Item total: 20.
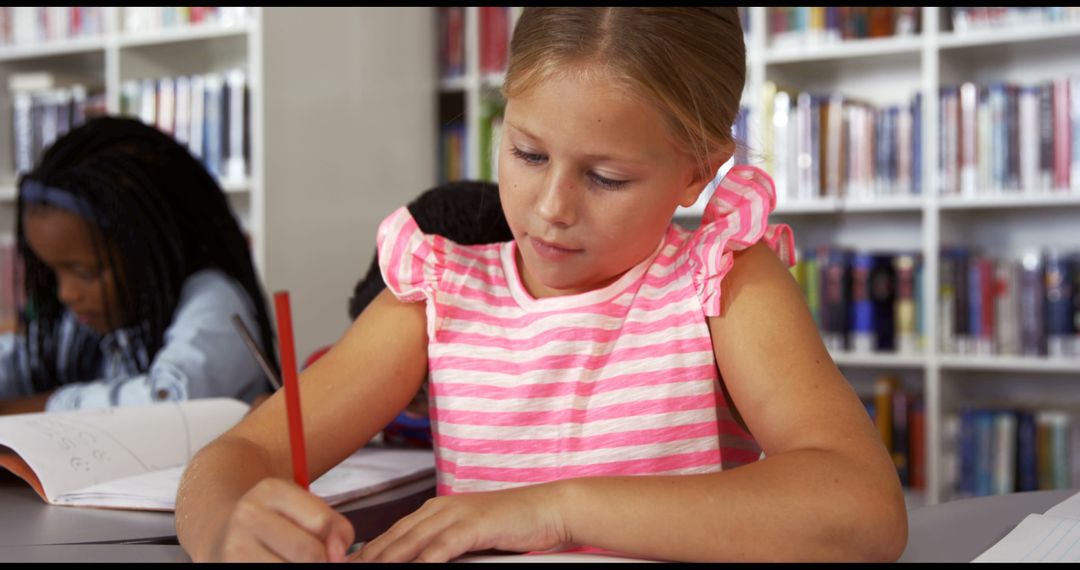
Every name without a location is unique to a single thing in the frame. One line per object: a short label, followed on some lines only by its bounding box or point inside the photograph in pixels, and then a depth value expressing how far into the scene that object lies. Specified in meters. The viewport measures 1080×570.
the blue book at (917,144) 2.39
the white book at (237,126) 2.56
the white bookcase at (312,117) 2.46
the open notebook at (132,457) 0.83
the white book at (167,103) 2.68
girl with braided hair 1.58
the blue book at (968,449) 2.38
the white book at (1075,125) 2.26
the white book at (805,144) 2.49
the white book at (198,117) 2.62
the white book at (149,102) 2.69
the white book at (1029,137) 2.30
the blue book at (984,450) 2.37
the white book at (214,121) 2.59
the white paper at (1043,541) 0.57
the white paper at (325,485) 0.81
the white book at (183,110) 2.66
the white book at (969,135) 2.34
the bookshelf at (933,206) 2.34
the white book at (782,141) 2.50
